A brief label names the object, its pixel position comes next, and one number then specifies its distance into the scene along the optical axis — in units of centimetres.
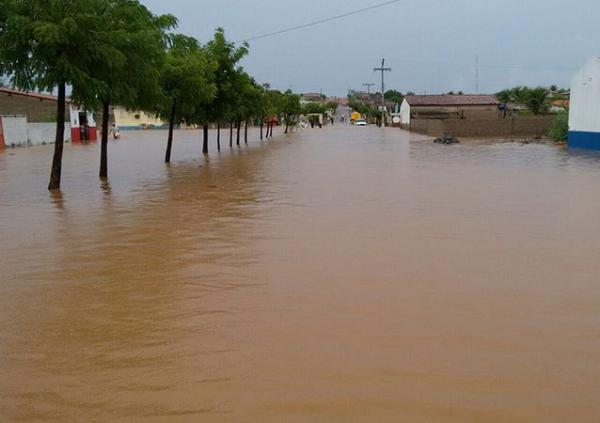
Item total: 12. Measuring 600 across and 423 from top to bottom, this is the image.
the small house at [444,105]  8712
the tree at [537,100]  6925
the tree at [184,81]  2366
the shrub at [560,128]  4025
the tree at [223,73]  3008
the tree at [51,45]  1433
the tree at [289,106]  6966
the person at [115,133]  6089
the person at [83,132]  5328
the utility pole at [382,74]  10854
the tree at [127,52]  1523
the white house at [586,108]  3234
